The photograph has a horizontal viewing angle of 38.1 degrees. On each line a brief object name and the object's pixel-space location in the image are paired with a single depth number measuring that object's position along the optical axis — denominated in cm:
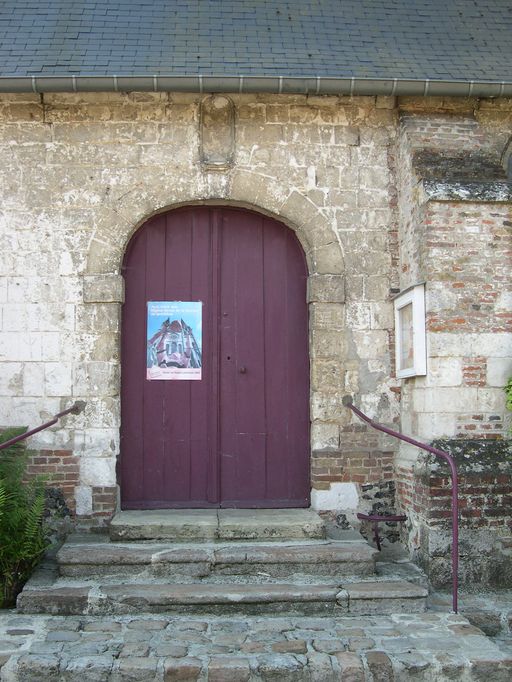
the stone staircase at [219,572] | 477
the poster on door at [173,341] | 625
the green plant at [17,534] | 500
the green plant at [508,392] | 548
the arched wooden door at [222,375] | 620
